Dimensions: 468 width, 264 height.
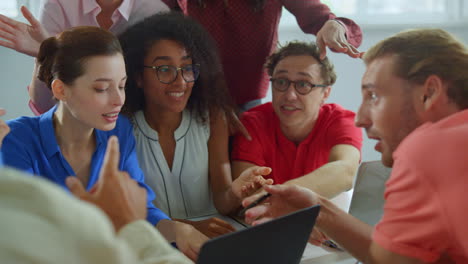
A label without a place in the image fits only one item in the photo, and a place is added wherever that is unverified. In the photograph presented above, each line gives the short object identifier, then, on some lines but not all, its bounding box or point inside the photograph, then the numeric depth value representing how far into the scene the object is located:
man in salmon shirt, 0.76
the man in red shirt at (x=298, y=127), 1.58
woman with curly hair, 1.45
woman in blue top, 1.16
